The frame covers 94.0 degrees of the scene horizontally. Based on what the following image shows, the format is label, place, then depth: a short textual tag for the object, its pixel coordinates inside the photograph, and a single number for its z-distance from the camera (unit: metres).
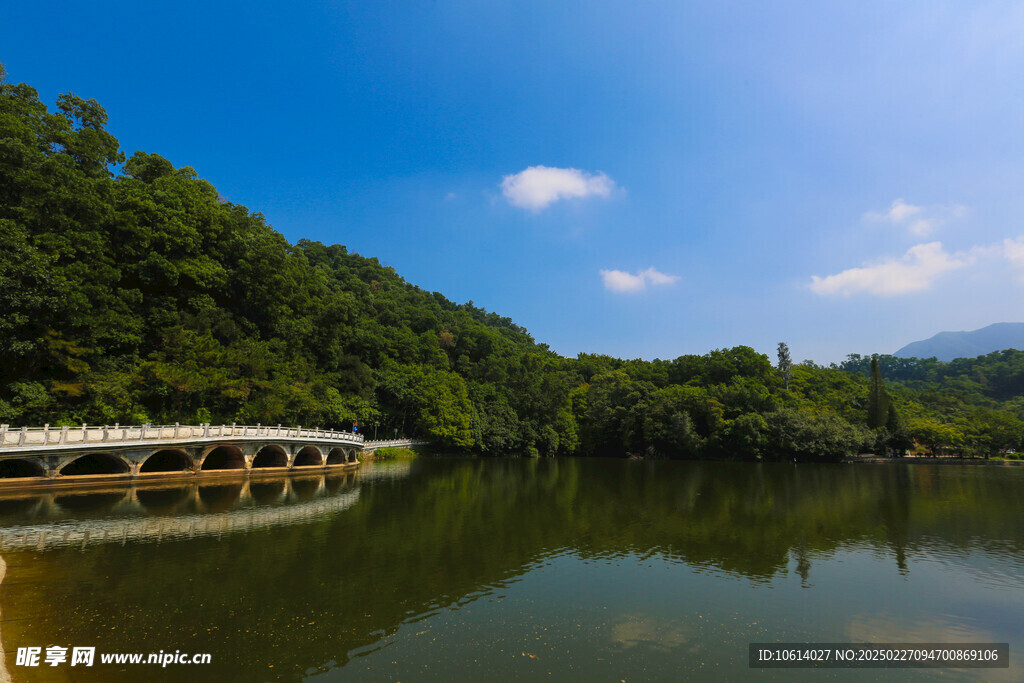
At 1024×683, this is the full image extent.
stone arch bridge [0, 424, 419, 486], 21.55
